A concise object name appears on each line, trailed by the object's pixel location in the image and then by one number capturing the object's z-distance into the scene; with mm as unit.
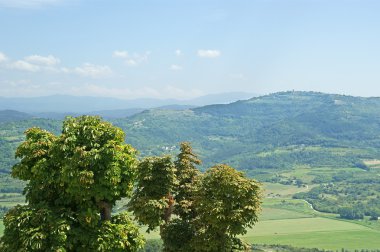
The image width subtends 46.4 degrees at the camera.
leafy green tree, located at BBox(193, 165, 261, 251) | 25234
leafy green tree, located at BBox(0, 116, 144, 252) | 19156
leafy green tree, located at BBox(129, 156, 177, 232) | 27781
